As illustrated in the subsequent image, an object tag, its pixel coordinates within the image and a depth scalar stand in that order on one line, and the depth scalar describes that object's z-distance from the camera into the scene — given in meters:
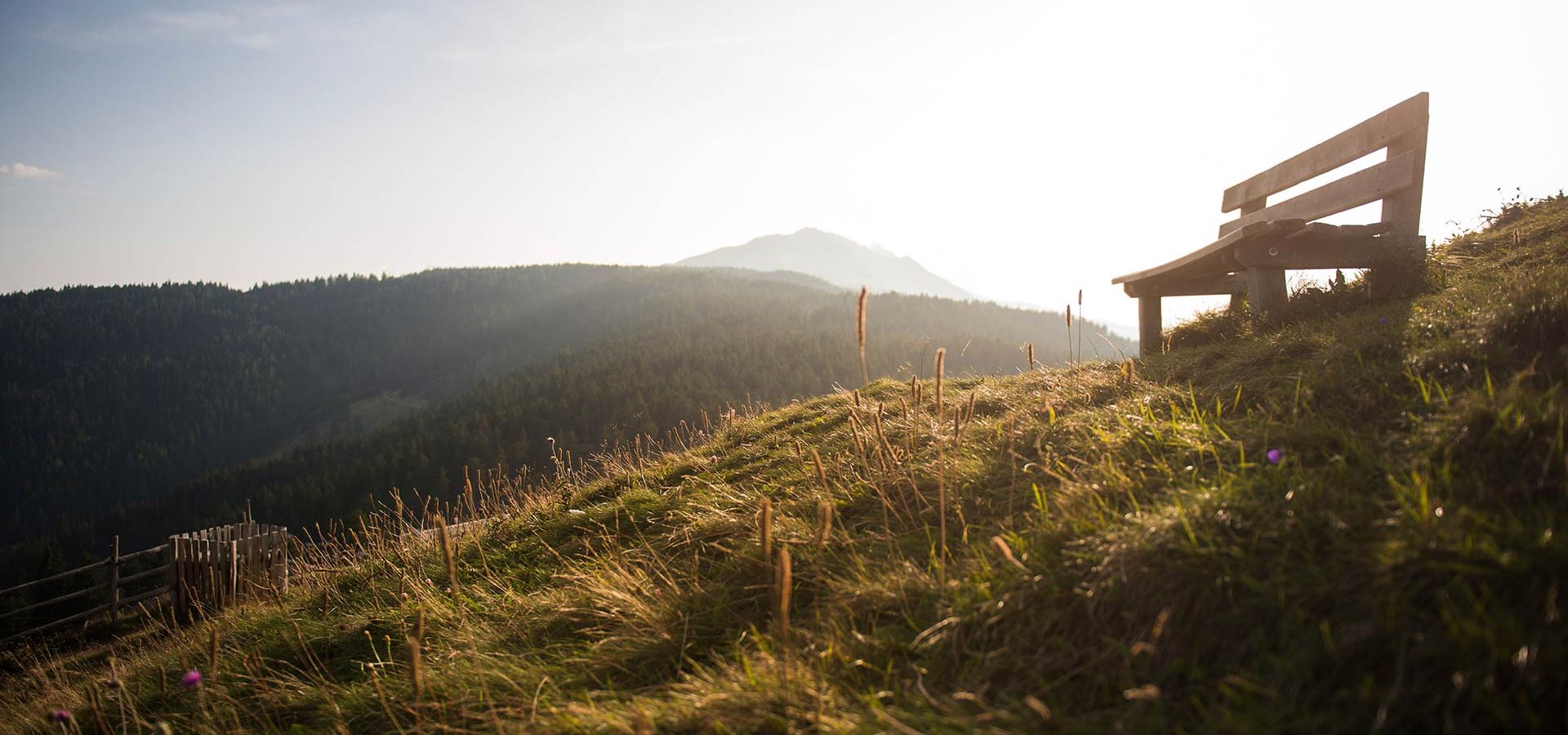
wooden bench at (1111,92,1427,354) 4.46
